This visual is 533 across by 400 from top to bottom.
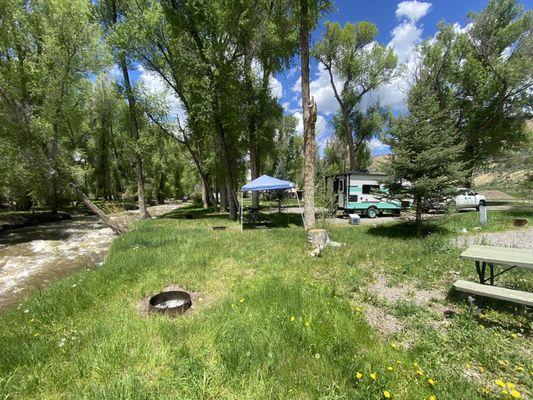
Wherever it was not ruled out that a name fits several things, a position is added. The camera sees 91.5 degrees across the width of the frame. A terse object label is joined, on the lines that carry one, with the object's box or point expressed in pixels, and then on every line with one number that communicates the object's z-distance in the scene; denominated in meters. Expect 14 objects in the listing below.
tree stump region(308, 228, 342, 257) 7.80
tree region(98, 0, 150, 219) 15.17
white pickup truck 18.28
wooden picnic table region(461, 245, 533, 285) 3.77
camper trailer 16.41
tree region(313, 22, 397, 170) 22.00
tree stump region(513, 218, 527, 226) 10.65
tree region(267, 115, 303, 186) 37.97
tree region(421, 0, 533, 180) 17.88
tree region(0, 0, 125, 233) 12.22
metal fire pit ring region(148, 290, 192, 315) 4.12
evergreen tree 8.70
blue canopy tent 12.54
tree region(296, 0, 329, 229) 8.64
